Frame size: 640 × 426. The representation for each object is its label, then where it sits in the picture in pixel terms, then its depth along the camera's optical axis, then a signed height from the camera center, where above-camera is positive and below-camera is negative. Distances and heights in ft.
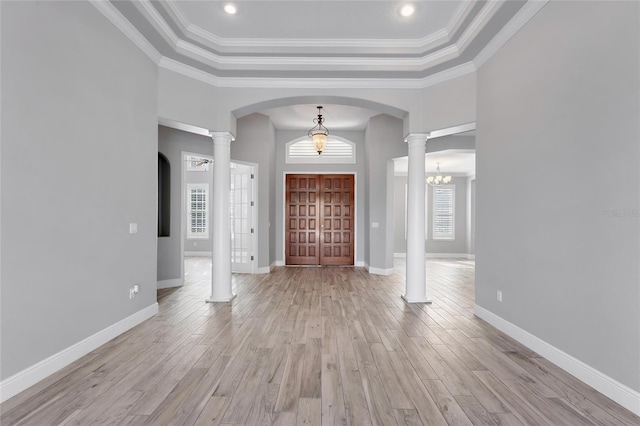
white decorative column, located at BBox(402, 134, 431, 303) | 15.65 -0.37
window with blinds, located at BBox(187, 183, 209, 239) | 36.09 +0.65
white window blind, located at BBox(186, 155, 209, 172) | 35.66 +5.39
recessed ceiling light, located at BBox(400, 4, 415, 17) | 11.03 +7.20
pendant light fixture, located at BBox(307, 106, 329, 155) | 20.24 +4.81
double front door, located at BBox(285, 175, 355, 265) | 26.58 -0.42
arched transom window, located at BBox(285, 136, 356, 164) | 26.48 +5.23
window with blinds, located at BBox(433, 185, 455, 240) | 35.99 +0.39
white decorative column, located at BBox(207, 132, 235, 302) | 15.43 -0.41
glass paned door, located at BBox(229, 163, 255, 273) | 22.89 -0.23
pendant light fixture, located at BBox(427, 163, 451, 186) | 31.63 +3.67
